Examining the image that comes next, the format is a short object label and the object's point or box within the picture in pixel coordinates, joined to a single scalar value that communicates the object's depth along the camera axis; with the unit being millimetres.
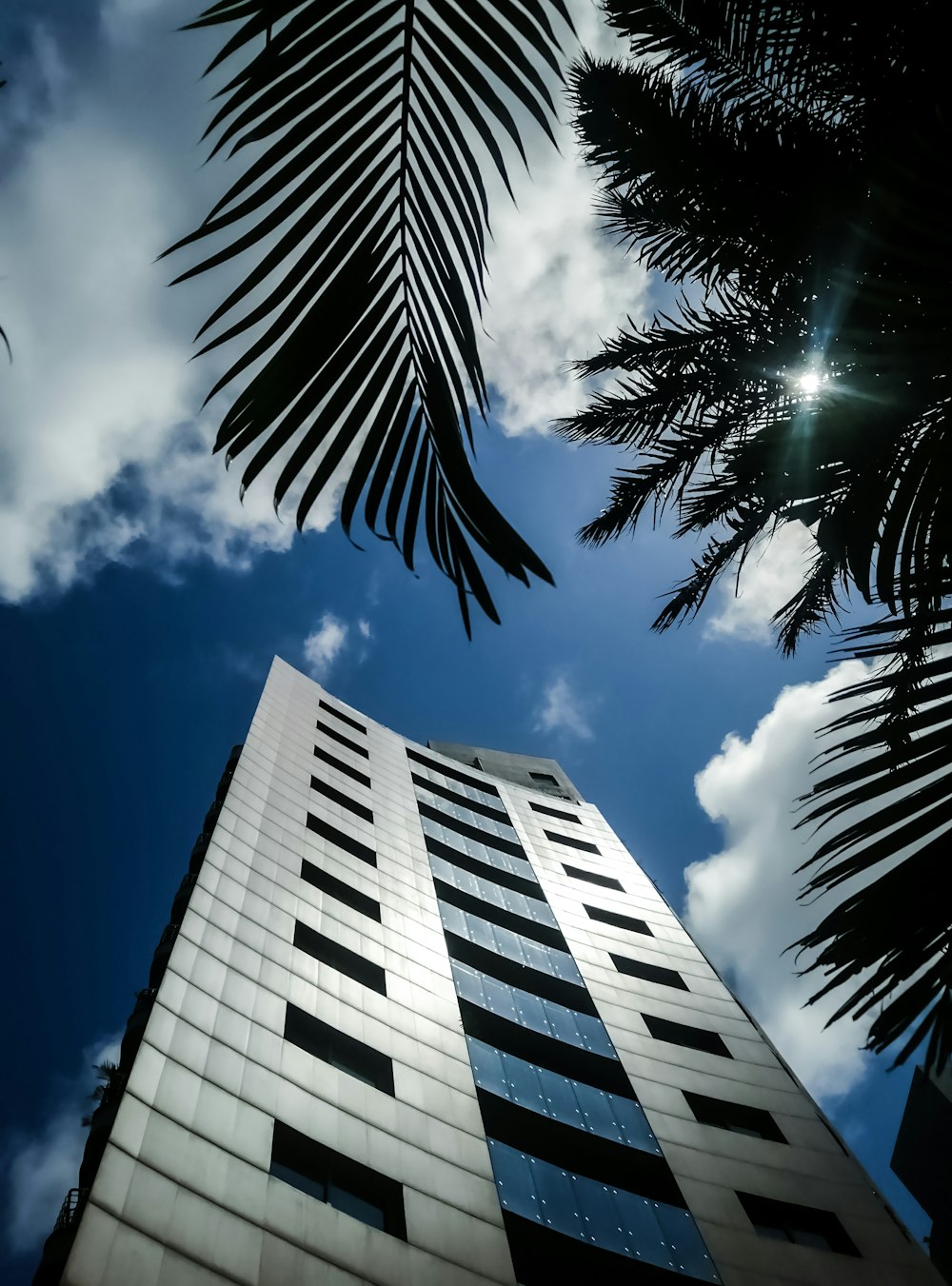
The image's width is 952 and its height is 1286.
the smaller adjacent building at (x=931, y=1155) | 16188
